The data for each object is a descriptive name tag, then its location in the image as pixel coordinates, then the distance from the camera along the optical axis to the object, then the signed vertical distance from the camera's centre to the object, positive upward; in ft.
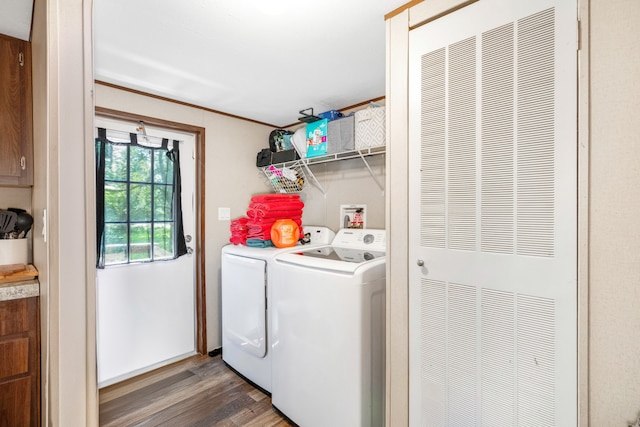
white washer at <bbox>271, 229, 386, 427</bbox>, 4.89 -2.29
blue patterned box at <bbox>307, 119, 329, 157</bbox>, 7.29 +1.82
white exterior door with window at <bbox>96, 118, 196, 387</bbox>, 7.30 -2.53
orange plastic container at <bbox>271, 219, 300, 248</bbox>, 7.66 -0.61
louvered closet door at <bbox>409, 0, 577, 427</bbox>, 3.09 -0.07
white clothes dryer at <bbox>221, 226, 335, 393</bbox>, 6.98 -2.42
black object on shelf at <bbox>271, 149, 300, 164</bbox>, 8.33 +1.59
